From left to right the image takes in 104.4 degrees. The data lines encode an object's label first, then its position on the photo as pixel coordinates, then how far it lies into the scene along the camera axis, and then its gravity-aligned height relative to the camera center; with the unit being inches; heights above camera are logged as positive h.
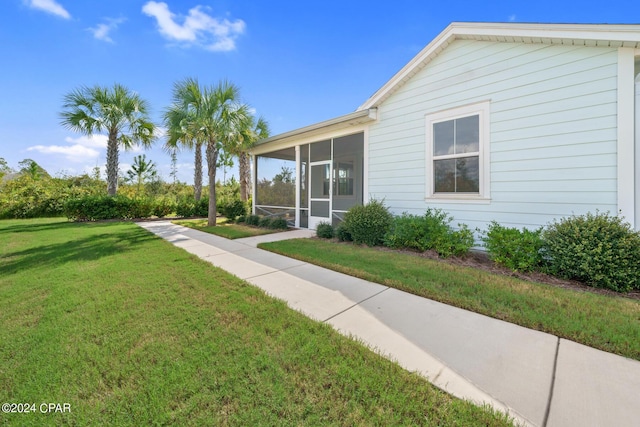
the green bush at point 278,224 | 367.6 -31.0
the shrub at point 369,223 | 245.1 -20.4
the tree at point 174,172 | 1222.2 +161.5
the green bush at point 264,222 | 379.2 -29.0
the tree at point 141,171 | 1068.8 +146.5
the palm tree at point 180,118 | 369.7 +130.8
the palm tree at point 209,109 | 368.2 +142.6
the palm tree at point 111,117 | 474.3 +175.4
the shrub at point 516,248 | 164.1 -32.1
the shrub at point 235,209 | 466.8 -10.4
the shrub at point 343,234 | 270.8 -34.5
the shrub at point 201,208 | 582.2 -9.6
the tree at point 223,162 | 648.8 +126.9
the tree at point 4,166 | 929.5 +151.9
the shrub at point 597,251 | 134.5 -29.0
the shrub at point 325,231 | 292.0 -33.3
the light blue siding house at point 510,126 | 155.8 +60.4
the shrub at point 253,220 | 405.3 -27.4
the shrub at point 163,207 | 559.5 -6.6
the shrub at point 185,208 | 571.4 -9.2
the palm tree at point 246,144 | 394.9 +102.6
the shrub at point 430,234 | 199.9 -28.0
